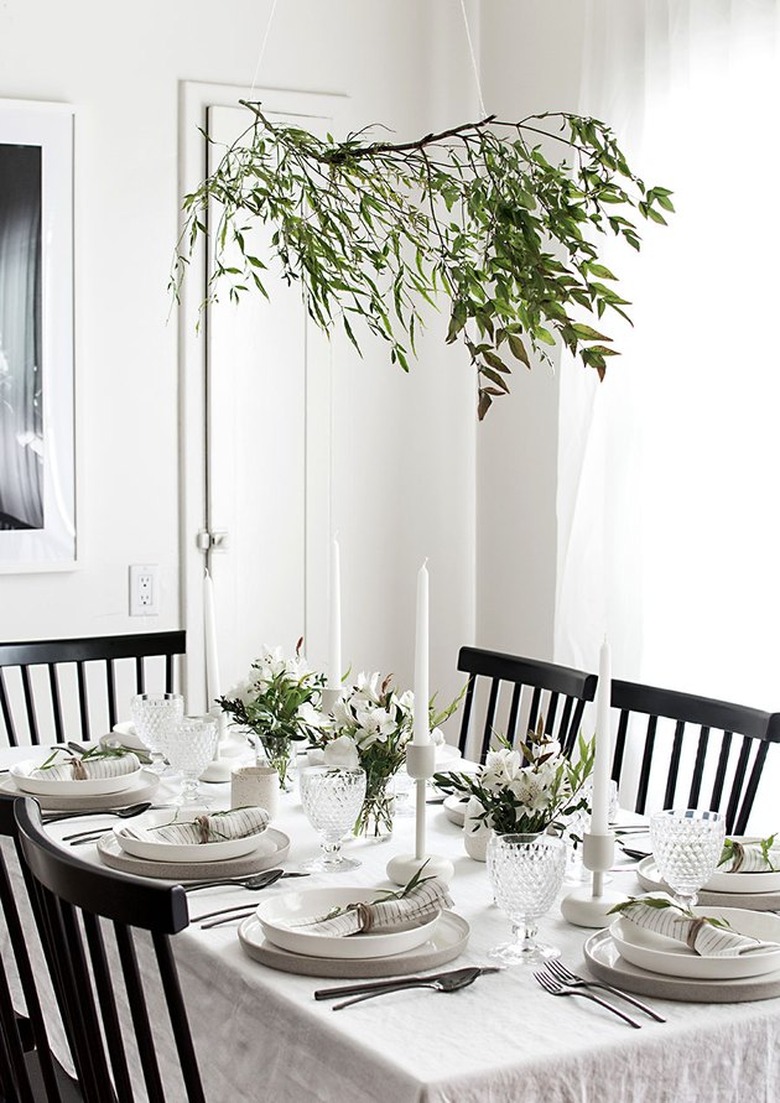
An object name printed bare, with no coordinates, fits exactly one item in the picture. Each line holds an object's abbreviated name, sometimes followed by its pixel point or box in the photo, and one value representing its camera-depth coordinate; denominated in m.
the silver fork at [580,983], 1.46
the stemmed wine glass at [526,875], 1.58
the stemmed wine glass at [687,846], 1.68
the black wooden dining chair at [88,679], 3.11
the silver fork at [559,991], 1.45
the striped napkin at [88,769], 2.38
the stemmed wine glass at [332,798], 1.88
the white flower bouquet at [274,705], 2.36
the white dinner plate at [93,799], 2.28
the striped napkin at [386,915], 1.63
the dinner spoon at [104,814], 2.24
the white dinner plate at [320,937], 1.56
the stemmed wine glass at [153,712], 2.32
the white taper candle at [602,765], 1.67
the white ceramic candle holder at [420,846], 1.81
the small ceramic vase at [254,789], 2.22
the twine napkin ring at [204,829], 2.00
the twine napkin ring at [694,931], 1.58
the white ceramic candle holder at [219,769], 2.46
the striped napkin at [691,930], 1.56
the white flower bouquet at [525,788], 1.81
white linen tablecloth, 1.34
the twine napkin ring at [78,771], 2.38
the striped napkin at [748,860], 1.90
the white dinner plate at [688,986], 1.49
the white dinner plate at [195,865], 1.91
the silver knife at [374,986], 1.49
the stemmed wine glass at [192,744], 2.19
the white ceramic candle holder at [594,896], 1.69
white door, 3.80
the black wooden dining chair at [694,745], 2.32
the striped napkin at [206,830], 2.00
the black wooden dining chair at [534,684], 2.75
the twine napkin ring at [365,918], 1.63
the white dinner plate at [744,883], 1.84
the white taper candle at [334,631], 2.27
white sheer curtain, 2.94
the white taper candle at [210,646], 2.44
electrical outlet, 3.75
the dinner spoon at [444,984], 1.50
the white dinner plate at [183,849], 1.93
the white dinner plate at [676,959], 1.52
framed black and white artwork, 3.56
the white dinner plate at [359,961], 1.55
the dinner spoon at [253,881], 1.87
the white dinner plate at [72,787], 2.31
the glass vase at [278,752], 2.37
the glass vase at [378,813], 2.11
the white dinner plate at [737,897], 1.82
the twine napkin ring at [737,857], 1.90
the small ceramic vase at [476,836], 2.00
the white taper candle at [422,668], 1.77
